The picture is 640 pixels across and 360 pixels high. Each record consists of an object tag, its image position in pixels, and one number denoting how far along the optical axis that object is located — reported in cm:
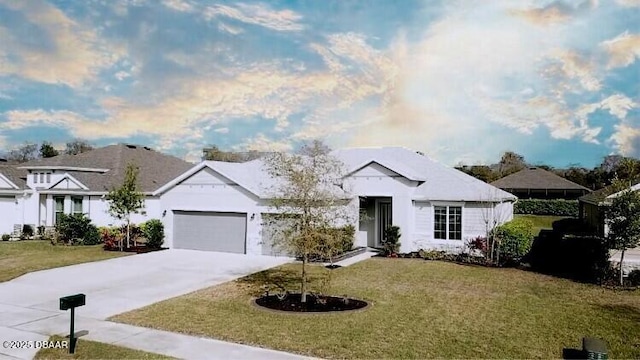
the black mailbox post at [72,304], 882
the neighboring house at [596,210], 1692
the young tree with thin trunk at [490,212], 2081
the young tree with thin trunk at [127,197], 2322
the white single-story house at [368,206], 2153
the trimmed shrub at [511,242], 1972
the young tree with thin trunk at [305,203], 1227
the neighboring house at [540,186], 4920
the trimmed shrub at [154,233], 2331
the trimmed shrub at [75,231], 2492
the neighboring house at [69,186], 2750
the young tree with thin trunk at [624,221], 1490
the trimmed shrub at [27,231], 2862
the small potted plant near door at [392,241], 2173
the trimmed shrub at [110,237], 2334
